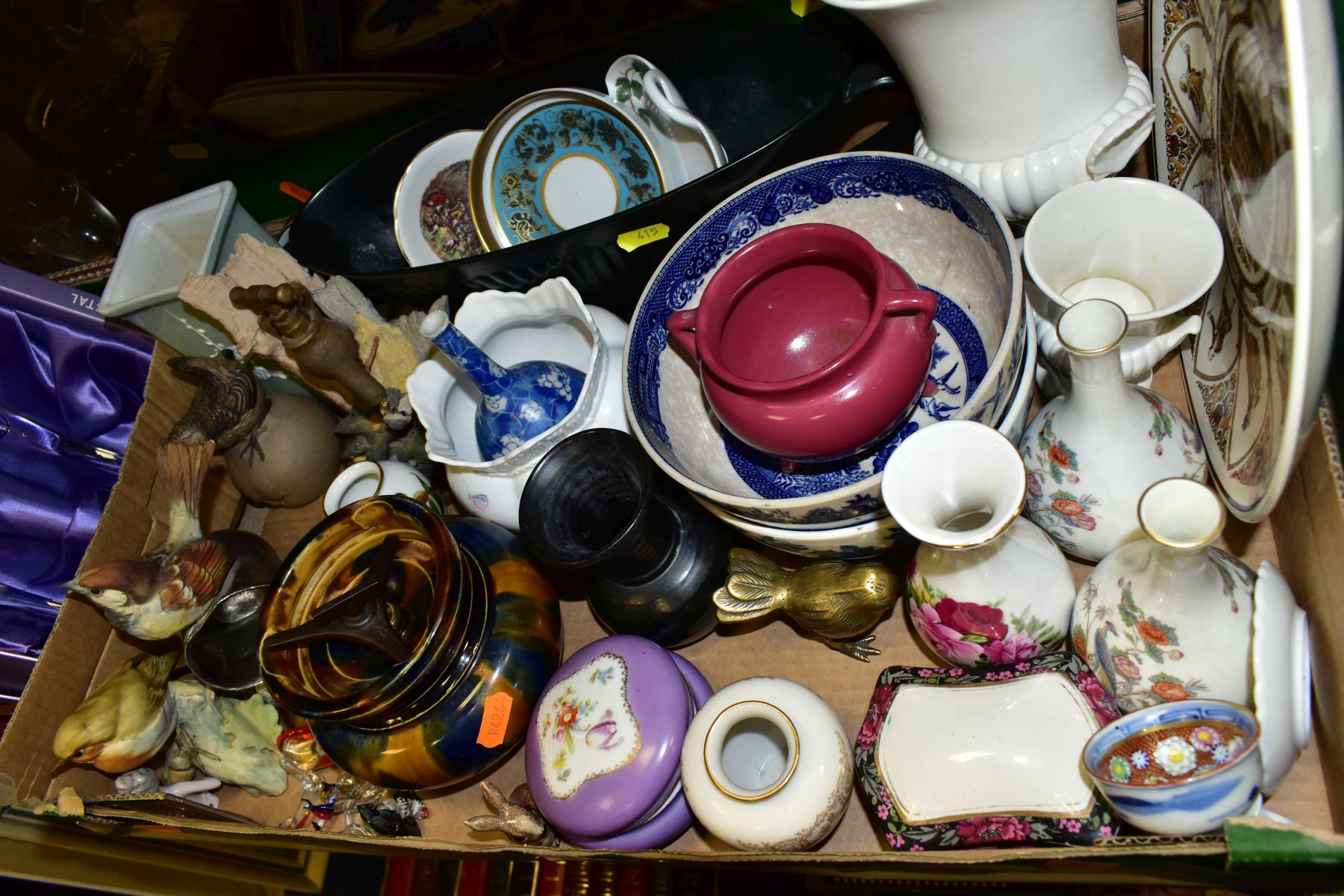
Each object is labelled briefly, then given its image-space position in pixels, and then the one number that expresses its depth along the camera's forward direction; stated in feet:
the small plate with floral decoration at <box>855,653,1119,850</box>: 2.76
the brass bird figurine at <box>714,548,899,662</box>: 3.26
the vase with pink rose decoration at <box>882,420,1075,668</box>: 2.60
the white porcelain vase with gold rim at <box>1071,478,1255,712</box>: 2.38
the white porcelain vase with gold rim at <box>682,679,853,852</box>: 2.95
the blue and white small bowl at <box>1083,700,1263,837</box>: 2.29
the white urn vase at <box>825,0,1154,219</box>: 2.93
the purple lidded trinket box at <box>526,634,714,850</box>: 3.21
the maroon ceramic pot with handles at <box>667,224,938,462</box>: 2.89
